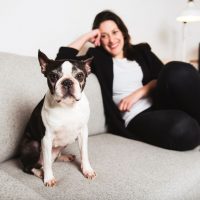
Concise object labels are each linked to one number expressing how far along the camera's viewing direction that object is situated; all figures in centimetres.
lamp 221
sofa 90
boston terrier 97
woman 136
